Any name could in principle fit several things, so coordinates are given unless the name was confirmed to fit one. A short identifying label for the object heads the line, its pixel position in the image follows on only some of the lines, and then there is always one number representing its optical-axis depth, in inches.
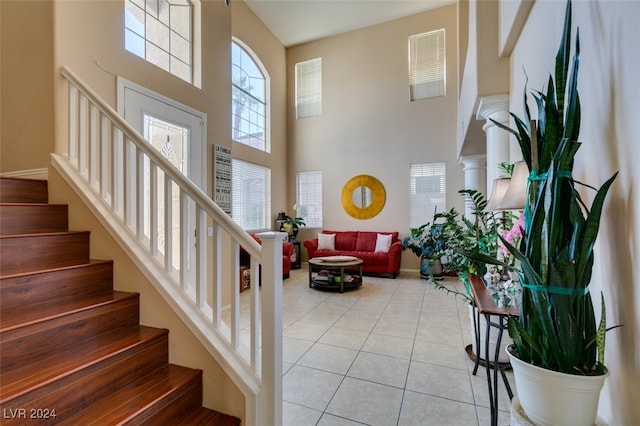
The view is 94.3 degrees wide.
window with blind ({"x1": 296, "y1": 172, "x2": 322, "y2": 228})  274.2
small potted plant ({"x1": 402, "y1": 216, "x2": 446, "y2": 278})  167.0
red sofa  223.0
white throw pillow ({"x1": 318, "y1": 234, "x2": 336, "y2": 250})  247.8
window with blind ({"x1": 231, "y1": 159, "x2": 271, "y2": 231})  225.6
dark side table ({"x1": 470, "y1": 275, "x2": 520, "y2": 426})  64.6
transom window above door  112.9
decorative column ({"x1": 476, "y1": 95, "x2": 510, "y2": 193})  102.1
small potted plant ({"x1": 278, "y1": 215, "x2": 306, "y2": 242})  255.4
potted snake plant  37.1
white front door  108.1
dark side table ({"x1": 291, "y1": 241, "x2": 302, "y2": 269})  259.9
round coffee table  183.0
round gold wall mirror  252.4
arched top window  226.2
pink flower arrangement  68.6
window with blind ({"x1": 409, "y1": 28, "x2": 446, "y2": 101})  236.2
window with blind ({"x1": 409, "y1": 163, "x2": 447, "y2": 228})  235.6
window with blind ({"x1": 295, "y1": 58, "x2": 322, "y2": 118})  276.2
